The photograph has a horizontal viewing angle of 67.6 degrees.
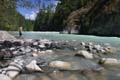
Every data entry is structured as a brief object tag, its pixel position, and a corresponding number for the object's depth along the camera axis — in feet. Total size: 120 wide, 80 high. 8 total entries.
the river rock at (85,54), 16.83
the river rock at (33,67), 12.12
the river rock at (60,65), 13.05
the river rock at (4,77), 9.90
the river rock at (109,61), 14.33
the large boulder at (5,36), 33.79
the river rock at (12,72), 10.90
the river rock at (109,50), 21.10
